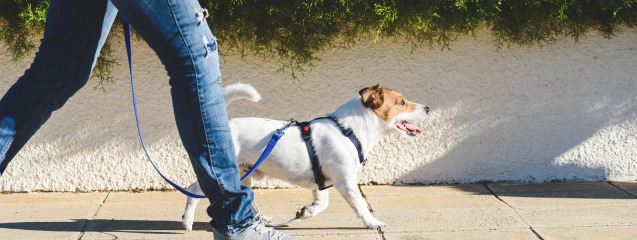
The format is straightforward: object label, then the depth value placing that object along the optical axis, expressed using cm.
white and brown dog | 344
